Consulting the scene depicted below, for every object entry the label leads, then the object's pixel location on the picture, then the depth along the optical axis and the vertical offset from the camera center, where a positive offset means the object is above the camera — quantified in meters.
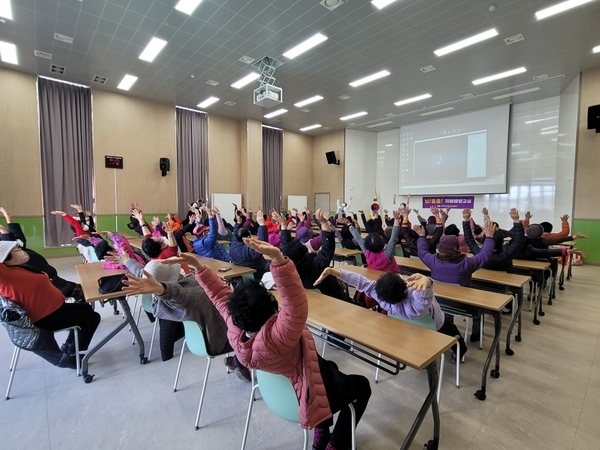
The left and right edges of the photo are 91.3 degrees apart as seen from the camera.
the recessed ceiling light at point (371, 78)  7.25 +3.25
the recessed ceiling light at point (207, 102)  9.16 +3.26
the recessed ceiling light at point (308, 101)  8.97 +3.27
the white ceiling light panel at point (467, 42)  5.47 +3.21
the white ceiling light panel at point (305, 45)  5.71 +3.24
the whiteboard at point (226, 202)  10.66 +0.06
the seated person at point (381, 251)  3.30 -0.55
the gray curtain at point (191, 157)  9.98 +1.62
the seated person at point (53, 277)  3.10 -0.84
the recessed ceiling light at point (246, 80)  7.48 +3.27
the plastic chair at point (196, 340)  2.00 -0.97
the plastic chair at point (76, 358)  2.27 -1.27
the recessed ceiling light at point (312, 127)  12.00 +3.24
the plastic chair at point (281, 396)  1.38 -0.94
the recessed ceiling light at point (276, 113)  10.19 +3.25
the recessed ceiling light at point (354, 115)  10.42 +3.24
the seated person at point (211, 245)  4.38 -0.66
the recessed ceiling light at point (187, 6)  4.73 +3.24
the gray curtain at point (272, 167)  12.11 +1.53
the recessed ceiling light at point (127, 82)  7.57 +3.25
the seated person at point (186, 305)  1.94 -0.71
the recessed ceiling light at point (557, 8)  4.60 +3.18
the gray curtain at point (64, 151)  7.65 +1.40
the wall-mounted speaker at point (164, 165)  9.34 +1.22
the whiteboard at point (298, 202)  12.97 +0.09
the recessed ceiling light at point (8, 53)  6.00 +3.22
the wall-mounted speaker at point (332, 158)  12.62 +1.98
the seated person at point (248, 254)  3.60 -0.62
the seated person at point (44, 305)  2.16 -0.81
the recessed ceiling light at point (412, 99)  8.67 +3.21
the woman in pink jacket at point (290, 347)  1.20 -0.64
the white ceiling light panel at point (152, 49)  5.90 +3.26
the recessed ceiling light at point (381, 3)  4.68 +3.23
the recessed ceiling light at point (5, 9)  4.74 +3.23
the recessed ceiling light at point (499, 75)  6.89 +3.17
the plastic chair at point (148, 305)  2.91 -1.05
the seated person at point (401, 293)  1.95 -0.61
